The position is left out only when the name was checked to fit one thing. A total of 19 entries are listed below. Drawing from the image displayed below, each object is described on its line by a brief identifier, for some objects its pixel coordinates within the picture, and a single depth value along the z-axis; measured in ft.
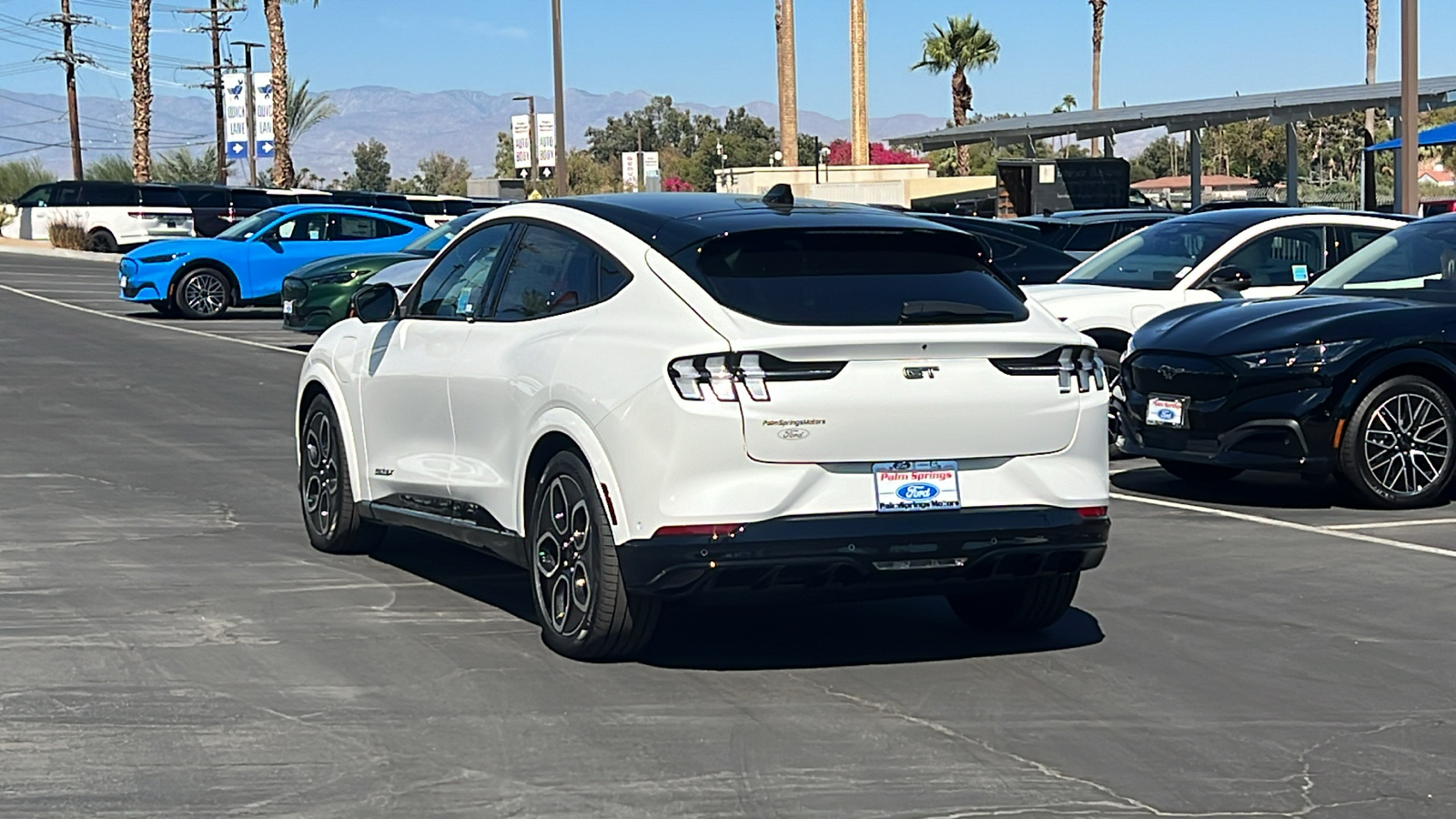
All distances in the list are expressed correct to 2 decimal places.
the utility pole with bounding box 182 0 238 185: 258.78
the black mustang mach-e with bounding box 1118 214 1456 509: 34.73
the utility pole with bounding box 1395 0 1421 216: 69.41
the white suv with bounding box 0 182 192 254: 152.56
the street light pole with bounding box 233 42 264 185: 233.96
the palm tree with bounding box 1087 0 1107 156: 262.67
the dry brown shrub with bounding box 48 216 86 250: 159.22
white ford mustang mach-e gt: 20.90
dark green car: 68.59
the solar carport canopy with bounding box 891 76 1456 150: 108.17
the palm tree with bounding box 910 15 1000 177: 226.99
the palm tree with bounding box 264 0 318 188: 162.71
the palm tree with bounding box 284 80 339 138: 289.53
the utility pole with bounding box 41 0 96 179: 240.12
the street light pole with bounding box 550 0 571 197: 131.13
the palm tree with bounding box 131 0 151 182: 172.96
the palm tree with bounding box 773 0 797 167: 159.74
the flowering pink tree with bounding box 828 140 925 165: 299.38
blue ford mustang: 89.97
